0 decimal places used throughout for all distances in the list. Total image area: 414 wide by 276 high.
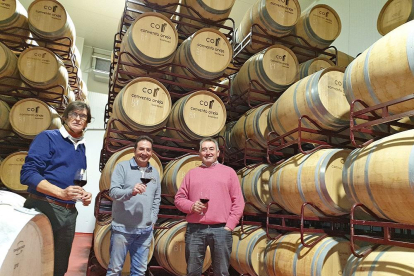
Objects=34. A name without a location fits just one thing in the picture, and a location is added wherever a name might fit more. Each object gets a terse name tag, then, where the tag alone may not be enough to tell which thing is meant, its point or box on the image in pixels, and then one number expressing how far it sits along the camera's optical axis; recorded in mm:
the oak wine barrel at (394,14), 3719
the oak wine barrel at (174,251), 3725
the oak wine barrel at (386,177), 1978
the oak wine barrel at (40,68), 4824
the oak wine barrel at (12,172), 4656
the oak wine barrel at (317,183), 2943
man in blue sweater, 2266
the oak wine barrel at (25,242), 1264
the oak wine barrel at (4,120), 4707
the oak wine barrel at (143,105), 3852
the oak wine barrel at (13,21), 4848
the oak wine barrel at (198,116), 4066
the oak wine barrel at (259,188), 4062
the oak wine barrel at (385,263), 1951
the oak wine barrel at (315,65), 4648
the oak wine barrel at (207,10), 4551
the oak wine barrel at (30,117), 4699
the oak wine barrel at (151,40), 4004
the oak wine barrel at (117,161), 3684
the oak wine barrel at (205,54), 4251
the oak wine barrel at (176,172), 3881
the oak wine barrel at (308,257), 2822
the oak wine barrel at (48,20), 5035
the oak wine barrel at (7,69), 4641
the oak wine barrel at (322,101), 3246
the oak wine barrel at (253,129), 4332
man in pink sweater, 3041
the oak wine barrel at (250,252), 3771
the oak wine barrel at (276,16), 4680
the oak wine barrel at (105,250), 3596
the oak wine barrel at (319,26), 4840
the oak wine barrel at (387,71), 2146
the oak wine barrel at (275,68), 4449
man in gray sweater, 2965
